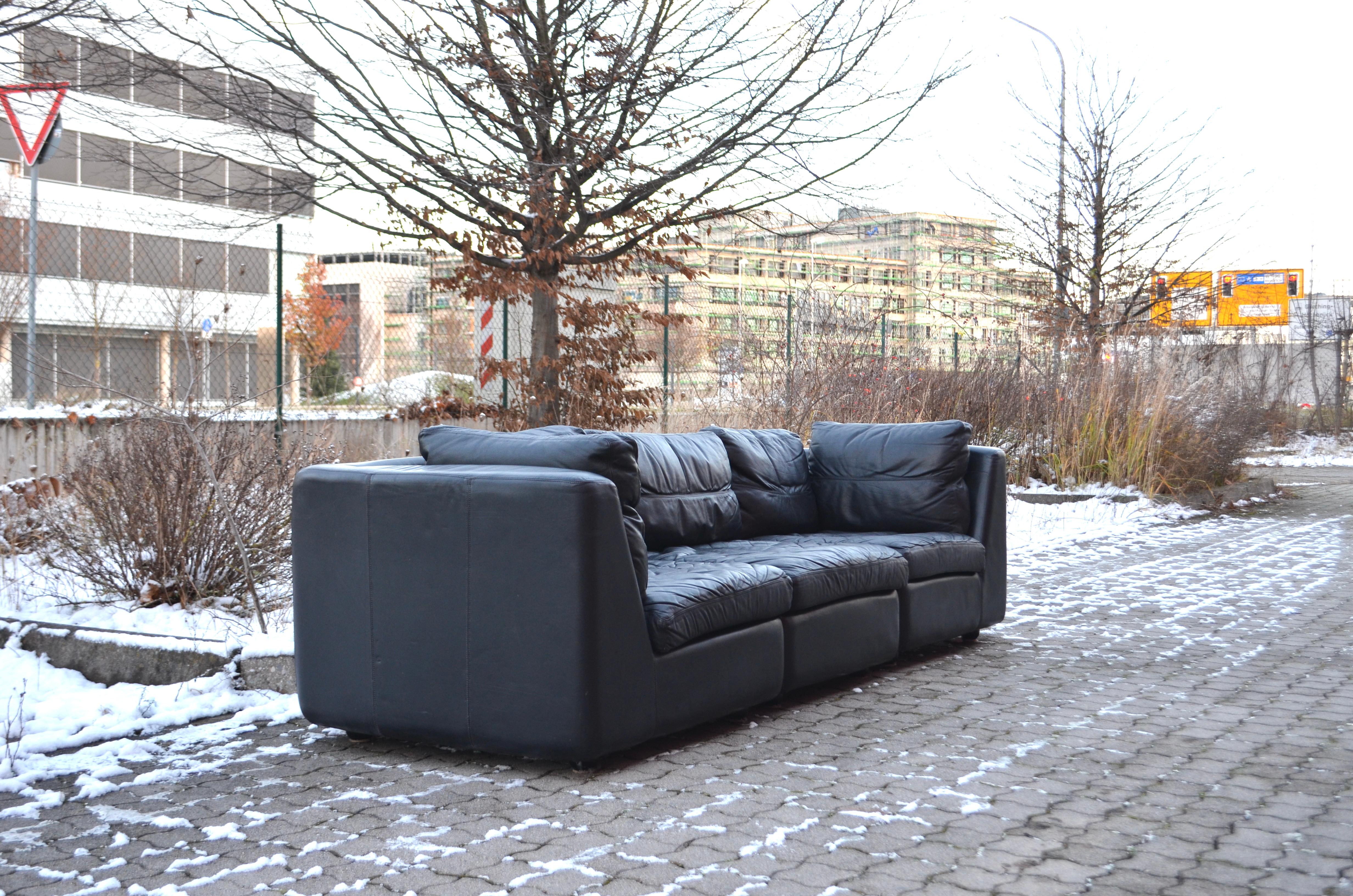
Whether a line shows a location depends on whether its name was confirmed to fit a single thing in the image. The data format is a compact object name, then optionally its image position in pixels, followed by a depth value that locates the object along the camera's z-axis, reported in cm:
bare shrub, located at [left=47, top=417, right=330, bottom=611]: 566
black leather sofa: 370
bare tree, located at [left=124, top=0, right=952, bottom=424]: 808
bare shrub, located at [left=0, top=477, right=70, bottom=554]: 623
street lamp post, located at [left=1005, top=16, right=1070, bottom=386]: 1524
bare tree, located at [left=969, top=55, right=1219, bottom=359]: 1537
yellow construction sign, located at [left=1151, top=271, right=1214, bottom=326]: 1542
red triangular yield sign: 489
